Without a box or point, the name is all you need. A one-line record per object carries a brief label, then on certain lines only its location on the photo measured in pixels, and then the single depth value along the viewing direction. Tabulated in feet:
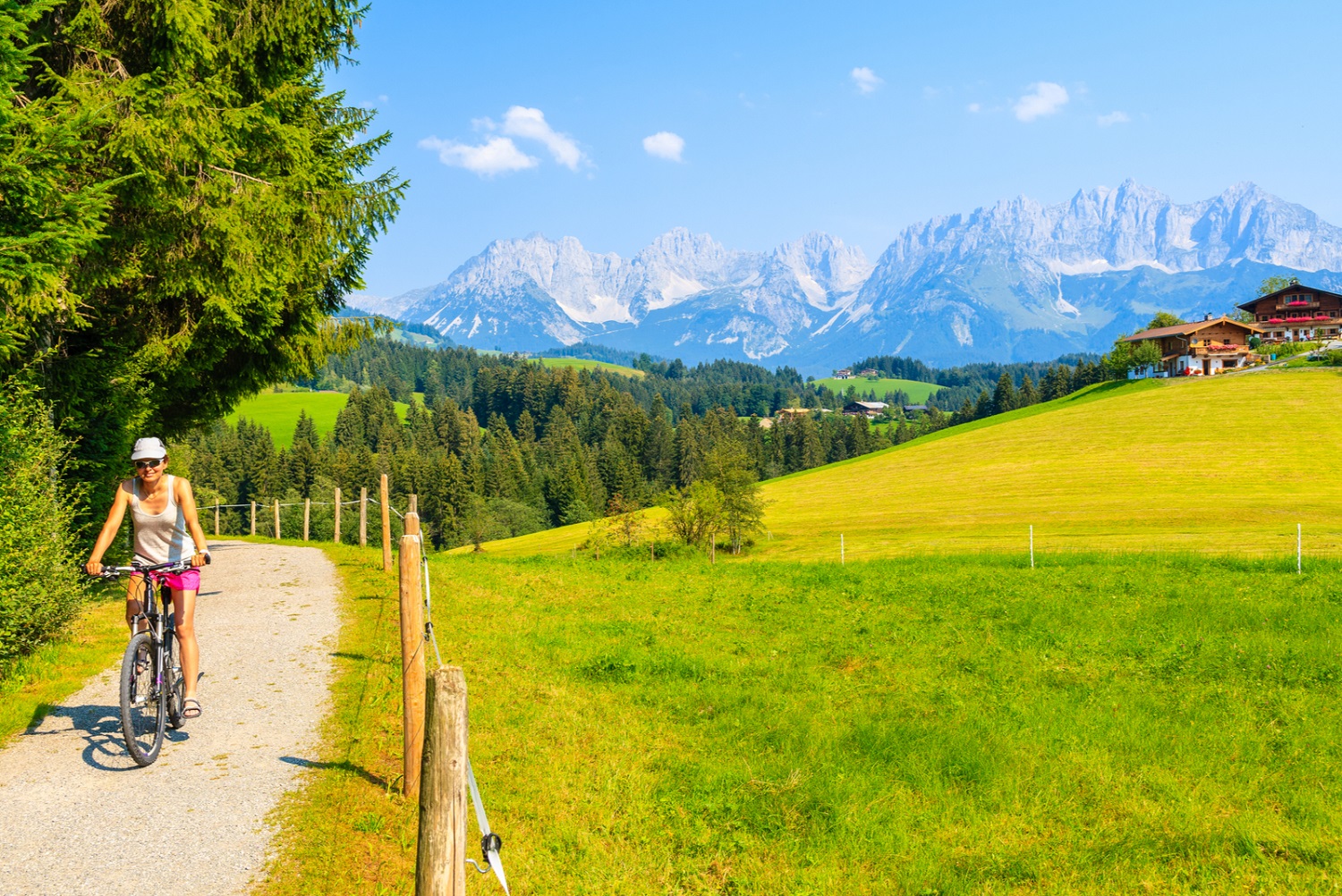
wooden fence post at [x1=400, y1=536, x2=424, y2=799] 24.91
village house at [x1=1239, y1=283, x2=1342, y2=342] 417.90
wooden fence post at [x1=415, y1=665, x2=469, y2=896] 13.94
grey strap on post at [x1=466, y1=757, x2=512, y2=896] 14.38
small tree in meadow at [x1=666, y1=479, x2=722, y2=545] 171.53
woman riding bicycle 27.22
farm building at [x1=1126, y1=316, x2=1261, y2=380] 379.96
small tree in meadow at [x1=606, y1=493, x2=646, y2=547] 175.83
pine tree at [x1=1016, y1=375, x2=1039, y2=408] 530.68
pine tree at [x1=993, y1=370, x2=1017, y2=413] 529.04
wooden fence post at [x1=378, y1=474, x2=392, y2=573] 60.75
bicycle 26.50
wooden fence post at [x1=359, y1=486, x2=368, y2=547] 80.81
